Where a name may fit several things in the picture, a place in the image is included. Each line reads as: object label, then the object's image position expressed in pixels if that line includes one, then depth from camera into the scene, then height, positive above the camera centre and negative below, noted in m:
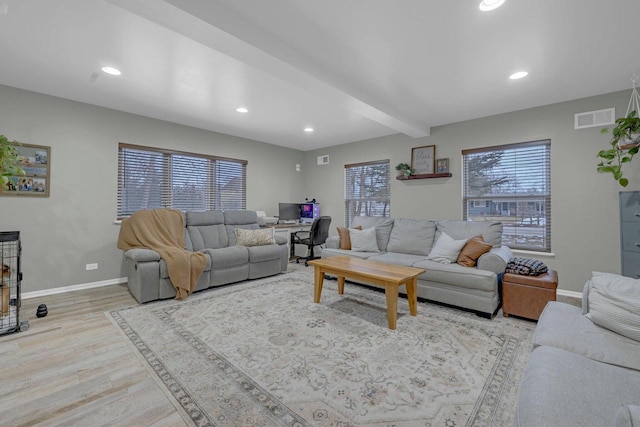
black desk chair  5.20 -0.43
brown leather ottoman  2.72 -0.79
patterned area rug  1.56 -1.10
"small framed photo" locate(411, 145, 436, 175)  4.82 +0.97
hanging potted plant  1.88 +0.54
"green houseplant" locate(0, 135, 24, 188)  2.33 +0.45
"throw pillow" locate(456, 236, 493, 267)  3.21 -0.44
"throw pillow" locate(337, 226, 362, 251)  4.46 -0.42
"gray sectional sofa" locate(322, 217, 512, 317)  2.94 -0.59
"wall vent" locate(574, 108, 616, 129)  3.39 +1.20
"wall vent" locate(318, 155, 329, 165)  6.49 +1.26
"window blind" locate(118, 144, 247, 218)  4.27 +0.55
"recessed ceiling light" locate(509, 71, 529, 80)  2.91 +1.48
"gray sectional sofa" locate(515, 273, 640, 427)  0.96 -0.67
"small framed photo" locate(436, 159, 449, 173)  4.66 +0.82
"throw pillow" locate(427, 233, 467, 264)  3.41 -0.46
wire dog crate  2.49 -0.80
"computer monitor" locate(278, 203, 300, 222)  5.93 +0.02
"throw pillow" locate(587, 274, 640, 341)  1.44 -0.49
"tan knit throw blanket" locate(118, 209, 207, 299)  3.40 -0.40
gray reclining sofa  3.29 -0.63
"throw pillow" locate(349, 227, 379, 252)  4.31 -0.43
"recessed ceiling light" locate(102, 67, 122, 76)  2.86 +1.48
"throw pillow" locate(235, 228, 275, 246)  4.51 -0.40
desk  5.70 -0.36
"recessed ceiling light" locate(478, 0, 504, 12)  1.91 +1.47
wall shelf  4.63 +0.66
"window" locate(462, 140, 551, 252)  3.91 +0.36
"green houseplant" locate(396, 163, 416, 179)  5.01 +0.79
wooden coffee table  2.60 -0.62
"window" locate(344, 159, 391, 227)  5.57 +0.50
